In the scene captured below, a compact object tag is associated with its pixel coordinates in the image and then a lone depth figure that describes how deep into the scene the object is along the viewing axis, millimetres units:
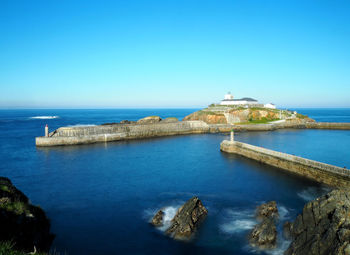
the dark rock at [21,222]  13812
